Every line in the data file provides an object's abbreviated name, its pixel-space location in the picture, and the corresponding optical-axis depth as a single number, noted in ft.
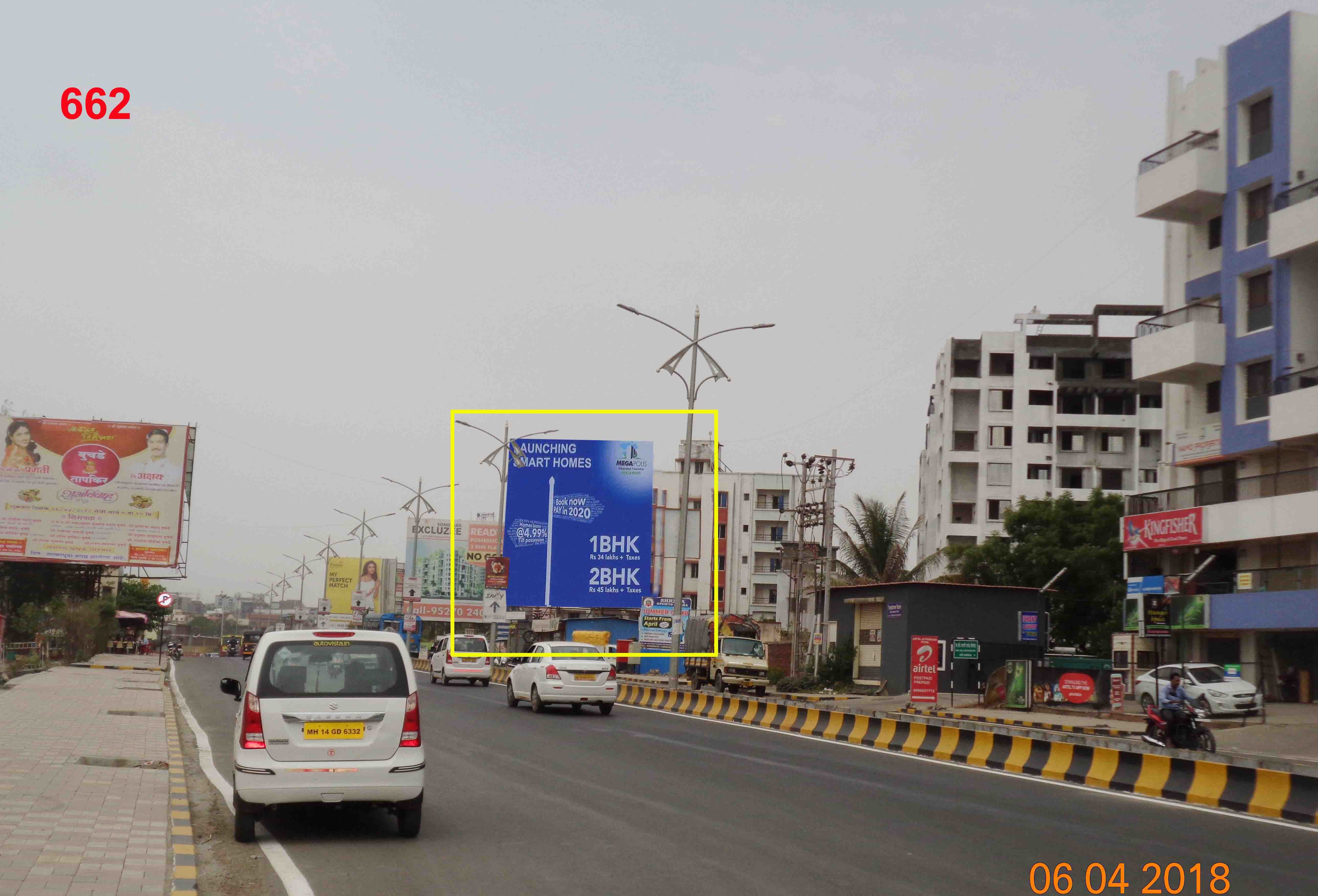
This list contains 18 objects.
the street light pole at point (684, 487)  101.76
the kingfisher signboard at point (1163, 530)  129.70
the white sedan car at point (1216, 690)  99.86
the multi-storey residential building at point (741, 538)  294.25
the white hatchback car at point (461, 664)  136.77
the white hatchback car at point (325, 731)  31.89
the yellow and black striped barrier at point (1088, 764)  43.47
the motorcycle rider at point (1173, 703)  65.41
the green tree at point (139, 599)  366.22
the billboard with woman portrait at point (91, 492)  173.58
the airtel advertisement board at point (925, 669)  99.04
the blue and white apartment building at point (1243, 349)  117.80
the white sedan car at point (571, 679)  87.71
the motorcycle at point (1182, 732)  65.26
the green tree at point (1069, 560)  179.11
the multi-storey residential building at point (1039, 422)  240.73
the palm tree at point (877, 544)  190.19
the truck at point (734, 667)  133.90
